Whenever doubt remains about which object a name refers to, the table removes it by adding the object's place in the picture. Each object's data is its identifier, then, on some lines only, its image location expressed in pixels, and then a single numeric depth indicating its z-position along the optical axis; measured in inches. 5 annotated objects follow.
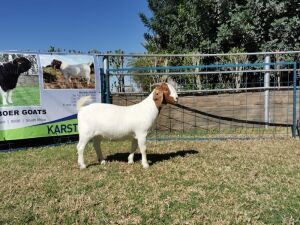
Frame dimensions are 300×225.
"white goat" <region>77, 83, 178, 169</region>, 175.8
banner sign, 229.2
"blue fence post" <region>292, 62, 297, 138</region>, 258.3
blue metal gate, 298.3
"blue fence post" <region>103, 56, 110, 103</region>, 263.0
